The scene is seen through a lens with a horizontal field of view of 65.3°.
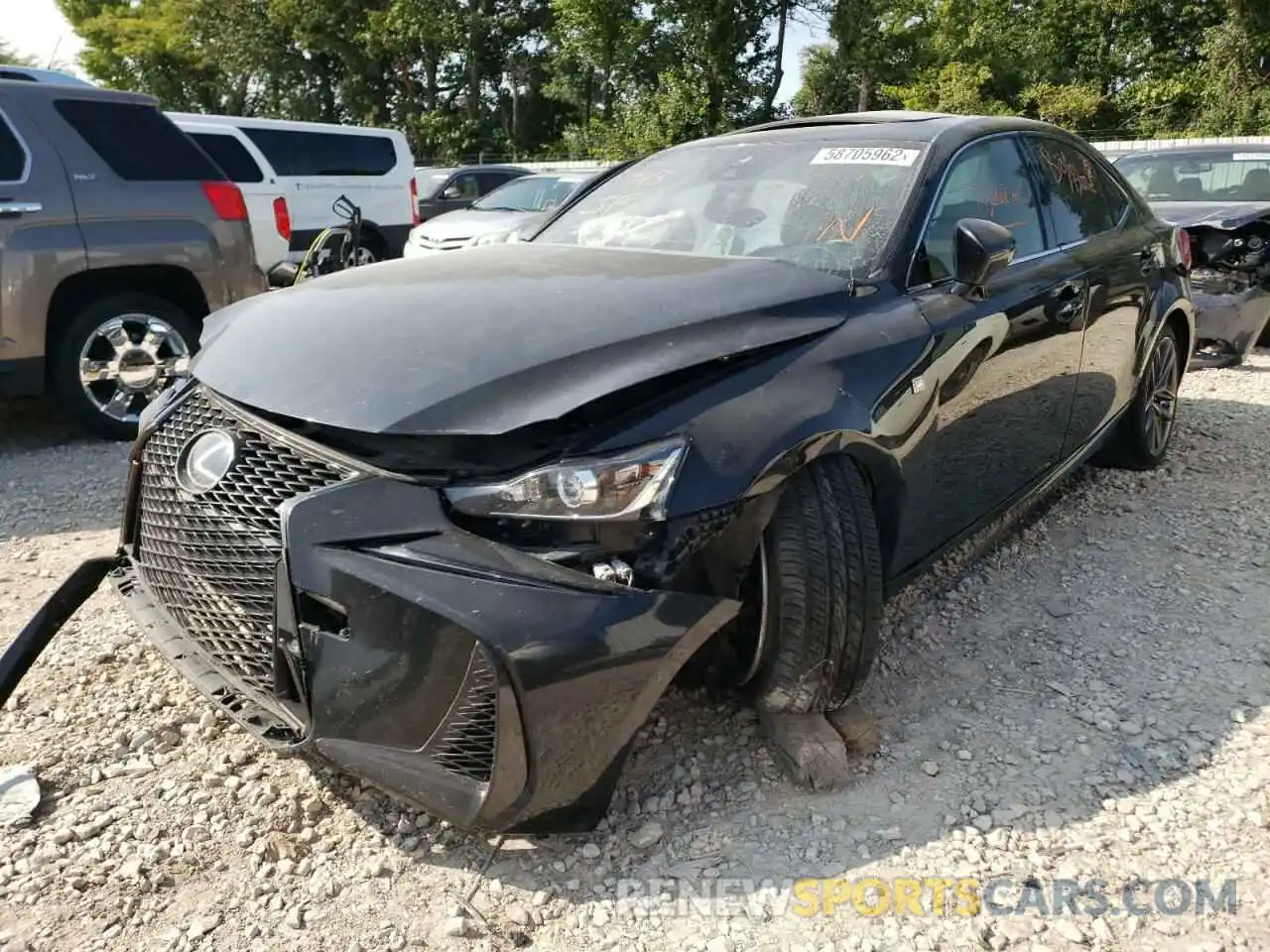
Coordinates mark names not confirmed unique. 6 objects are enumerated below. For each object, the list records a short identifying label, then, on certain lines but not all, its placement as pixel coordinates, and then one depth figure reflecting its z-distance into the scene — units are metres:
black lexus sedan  1.86
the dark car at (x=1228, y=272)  6.54
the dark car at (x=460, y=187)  15.67
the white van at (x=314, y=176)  9.55
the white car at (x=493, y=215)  10.05
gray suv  4.77
